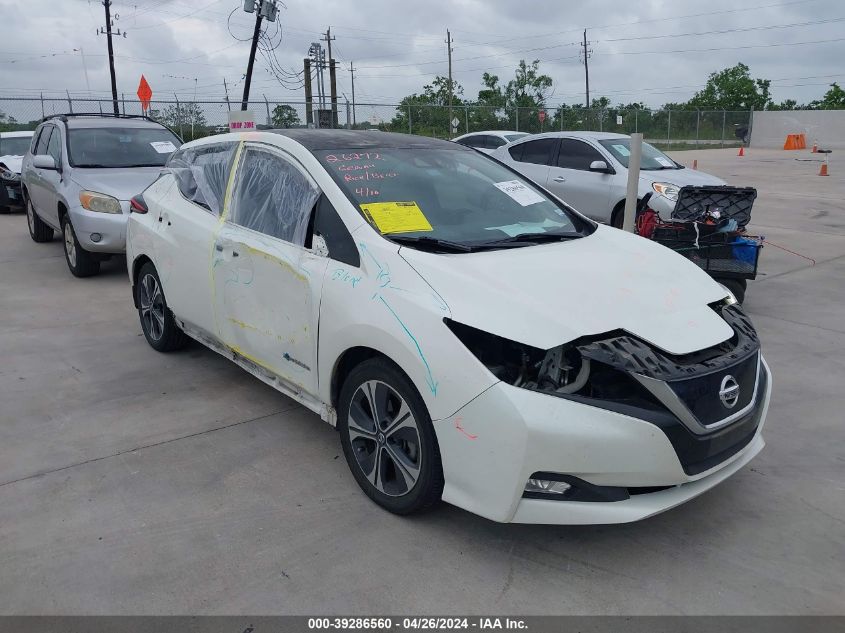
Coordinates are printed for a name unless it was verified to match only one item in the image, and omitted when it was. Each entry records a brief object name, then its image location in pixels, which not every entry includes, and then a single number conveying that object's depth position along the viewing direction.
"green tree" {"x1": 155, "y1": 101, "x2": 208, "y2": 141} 24.45
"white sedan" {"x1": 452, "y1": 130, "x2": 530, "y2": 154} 16.34
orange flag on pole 20.73
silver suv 7.96
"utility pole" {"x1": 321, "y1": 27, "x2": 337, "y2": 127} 35.54
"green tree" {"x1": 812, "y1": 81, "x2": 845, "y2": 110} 62.12
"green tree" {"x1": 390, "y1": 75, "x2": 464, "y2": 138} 29.98
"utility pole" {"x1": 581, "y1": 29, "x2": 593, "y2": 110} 61.25
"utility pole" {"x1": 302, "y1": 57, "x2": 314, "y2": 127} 33.69
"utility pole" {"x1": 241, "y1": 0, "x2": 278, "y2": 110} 22.28
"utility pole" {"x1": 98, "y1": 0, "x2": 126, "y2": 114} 36.62
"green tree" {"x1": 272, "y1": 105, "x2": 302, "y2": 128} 25.66
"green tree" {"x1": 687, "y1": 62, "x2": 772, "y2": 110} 67.81
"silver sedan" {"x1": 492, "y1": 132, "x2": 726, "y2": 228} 9.61
